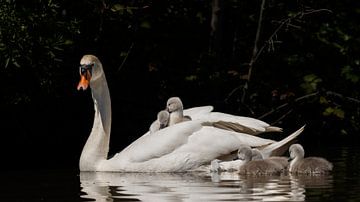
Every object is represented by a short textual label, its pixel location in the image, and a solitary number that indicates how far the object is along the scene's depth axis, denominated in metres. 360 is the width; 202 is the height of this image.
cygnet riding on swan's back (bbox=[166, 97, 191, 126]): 15.07
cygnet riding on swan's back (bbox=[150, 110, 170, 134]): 14.98
